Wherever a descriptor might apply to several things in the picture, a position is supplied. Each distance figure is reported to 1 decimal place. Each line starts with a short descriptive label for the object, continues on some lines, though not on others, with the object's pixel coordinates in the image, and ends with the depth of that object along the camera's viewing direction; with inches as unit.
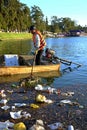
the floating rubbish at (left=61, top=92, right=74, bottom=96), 226.6
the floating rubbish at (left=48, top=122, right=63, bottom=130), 159.4
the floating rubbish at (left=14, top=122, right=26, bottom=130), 152.4
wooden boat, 300.6
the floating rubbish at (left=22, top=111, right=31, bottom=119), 174.9
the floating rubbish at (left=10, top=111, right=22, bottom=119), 173.0
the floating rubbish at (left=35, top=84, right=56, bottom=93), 234.4
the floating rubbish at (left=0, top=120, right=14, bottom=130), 154.3
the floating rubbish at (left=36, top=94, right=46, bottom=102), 203.0
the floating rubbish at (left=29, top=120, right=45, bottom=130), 154.3
